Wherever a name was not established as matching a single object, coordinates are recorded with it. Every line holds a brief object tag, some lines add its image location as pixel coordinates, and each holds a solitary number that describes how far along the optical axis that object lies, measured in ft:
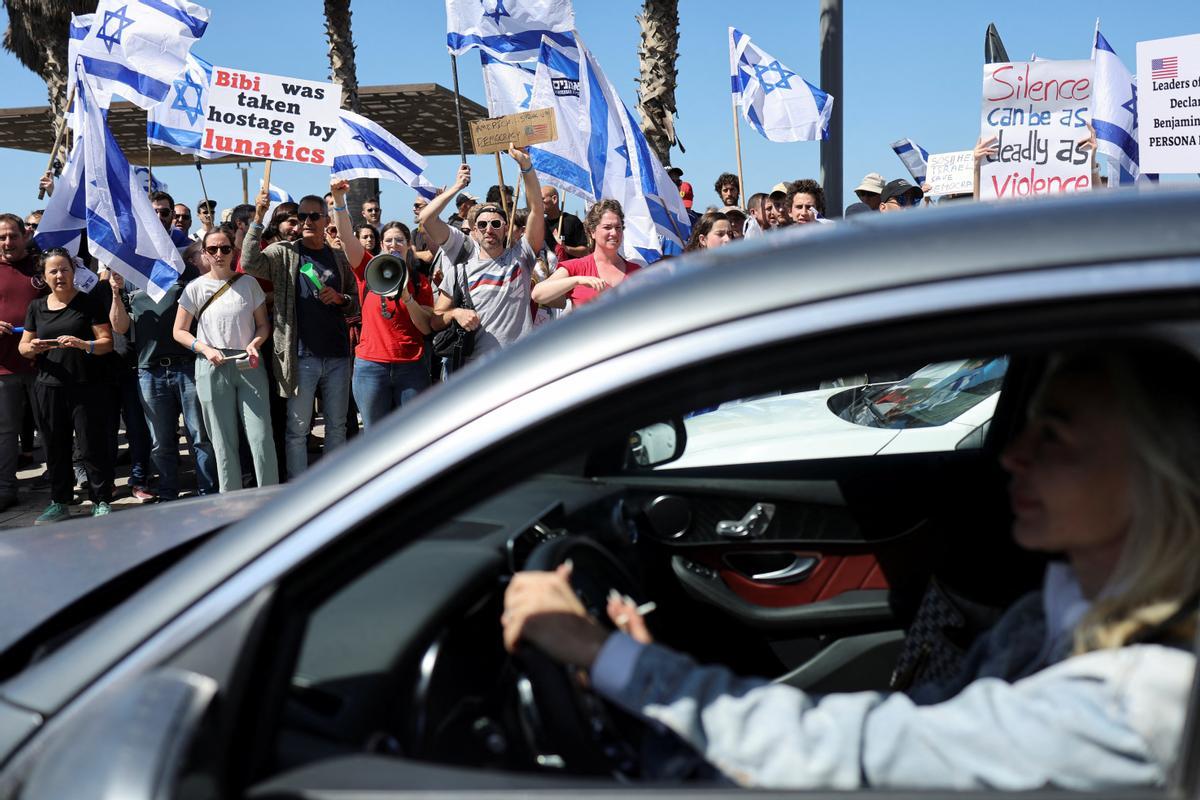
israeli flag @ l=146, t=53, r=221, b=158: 29.73
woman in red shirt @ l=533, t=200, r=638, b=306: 21.80
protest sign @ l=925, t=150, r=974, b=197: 41.45
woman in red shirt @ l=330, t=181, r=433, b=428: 23.44
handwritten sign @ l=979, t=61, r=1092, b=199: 26.55
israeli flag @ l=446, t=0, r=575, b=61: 26.35
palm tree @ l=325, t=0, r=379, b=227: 54.65
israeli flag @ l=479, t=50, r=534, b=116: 26.45
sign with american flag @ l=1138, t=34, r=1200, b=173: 25.53
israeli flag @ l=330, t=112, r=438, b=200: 28.40
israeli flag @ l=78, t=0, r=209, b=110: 27.81
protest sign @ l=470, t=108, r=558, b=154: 24.90
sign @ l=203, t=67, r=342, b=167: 27.27
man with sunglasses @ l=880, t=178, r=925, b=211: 34.60
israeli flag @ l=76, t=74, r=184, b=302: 24.32
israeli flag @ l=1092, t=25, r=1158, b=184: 27.22
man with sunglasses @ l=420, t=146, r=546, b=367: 22.40
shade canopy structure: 62.59
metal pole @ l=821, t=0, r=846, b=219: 26.78
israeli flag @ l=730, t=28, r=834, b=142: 29.22
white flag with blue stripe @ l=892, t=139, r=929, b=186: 47.98
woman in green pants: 23.08
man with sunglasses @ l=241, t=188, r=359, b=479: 23.85
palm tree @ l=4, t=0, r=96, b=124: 59.36
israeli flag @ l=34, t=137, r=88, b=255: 24.97
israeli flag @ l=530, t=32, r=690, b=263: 26.30
